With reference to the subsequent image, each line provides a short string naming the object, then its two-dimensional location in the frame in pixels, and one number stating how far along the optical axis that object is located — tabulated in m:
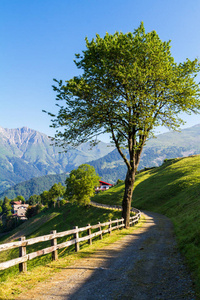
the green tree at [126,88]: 19.44
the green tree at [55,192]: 122.00
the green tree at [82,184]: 67.12
